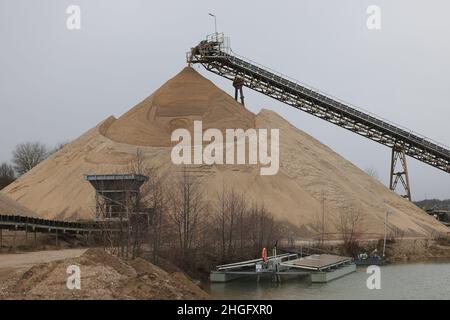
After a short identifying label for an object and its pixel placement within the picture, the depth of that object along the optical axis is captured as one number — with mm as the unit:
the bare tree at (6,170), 110219
